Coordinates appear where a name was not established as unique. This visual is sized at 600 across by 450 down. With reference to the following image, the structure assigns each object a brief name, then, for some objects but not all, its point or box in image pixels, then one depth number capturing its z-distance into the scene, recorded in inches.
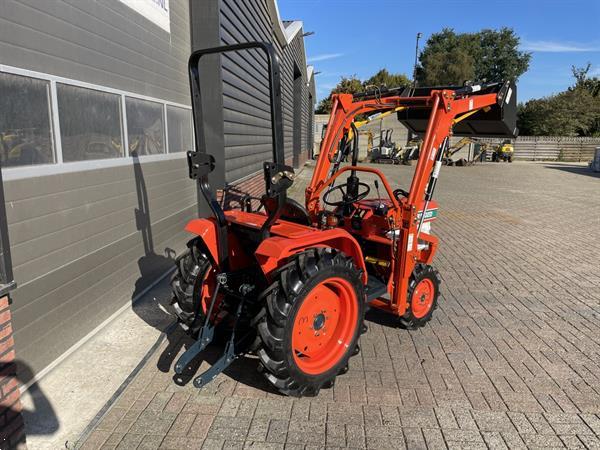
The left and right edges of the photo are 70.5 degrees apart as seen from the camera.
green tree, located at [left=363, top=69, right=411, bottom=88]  2202.3
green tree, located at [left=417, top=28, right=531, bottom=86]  1934.1
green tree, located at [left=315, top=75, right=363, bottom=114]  2117.4
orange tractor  105.0
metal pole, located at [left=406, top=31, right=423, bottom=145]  1152.8
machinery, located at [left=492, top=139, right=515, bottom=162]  1189.1
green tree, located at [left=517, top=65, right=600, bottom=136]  1476.4
